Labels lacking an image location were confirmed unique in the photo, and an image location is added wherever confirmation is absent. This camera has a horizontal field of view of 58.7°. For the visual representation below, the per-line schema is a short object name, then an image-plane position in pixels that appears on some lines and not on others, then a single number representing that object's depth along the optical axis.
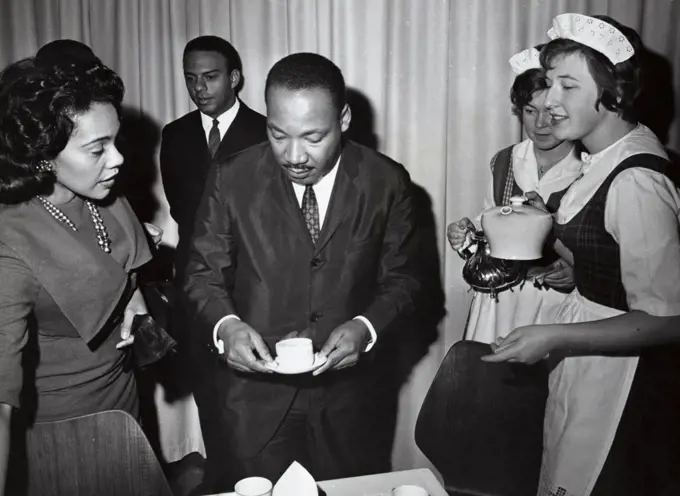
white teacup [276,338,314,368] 1.57
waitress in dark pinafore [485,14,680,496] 1.59
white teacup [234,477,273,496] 1.08
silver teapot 2.38
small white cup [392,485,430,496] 1.11
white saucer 1.57
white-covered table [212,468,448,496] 1.27
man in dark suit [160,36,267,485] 3.02
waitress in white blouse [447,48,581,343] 2.46
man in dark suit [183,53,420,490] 1.89
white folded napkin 1.09
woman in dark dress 1.50
